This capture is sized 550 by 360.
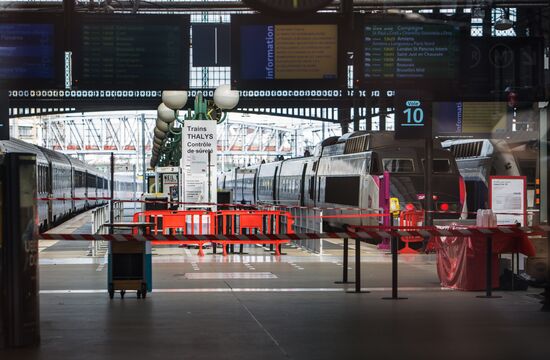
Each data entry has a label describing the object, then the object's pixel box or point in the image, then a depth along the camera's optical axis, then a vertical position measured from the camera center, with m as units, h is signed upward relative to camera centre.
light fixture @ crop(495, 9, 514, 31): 16.09 +2.43
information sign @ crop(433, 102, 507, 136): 36.62 +1.73
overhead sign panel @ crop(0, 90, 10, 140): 25.60 +1.09
